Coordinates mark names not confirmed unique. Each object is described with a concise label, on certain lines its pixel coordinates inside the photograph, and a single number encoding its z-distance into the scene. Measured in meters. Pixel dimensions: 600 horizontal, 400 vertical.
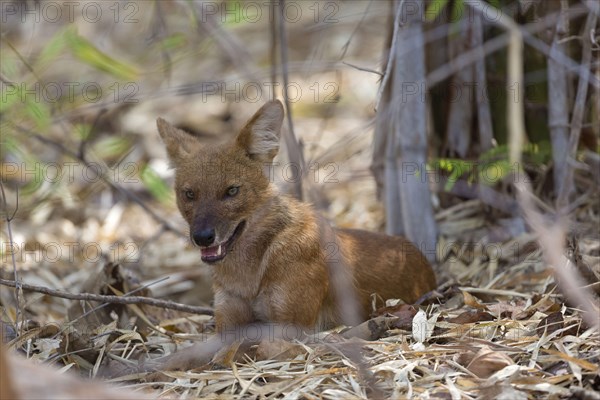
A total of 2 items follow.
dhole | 11.27
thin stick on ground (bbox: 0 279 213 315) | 10.94
